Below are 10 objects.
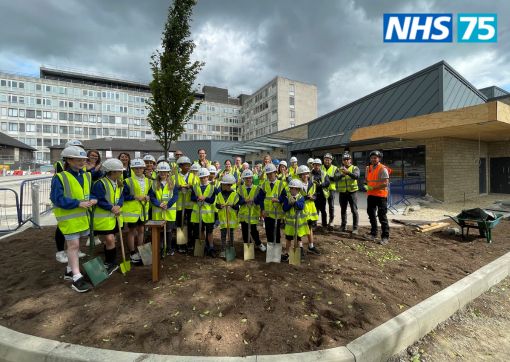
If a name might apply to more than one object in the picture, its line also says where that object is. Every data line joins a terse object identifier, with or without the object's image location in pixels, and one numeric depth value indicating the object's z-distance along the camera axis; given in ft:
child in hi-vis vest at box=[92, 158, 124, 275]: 12.89
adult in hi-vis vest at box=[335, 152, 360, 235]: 21.79
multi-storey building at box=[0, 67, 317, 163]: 192.03
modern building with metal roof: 31.78
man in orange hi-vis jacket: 19.54
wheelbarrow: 18.95
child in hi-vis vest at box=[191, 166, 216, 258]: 16.07
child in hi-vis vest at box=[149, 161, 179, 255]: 15.34
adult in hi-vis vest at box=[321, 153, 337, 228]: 22.39
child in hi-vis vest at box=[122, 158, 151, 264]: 14.38
